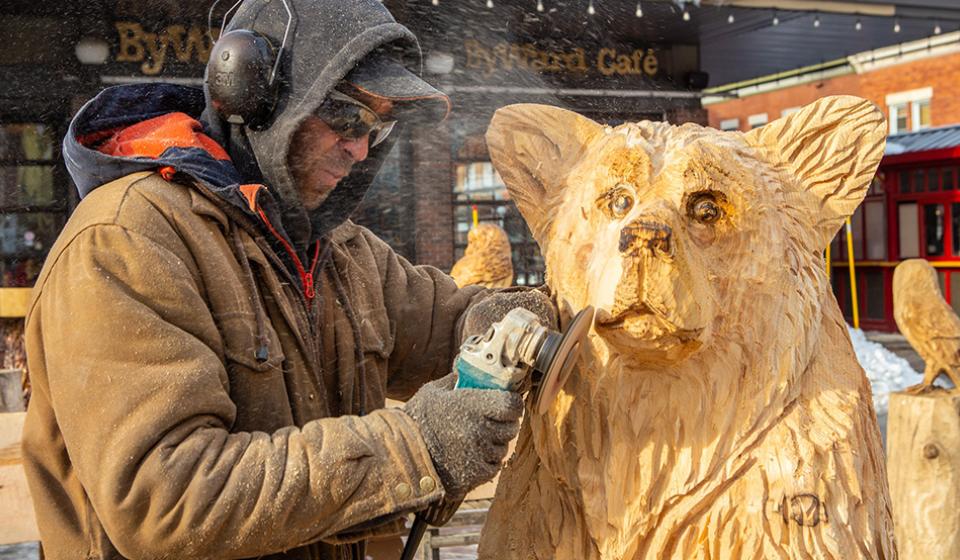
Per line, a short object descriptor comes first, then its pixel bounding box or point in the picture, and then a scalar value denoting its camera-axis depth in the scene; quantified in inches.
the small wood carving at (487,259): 221.9
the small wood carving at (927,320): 175.5
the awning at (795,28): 380.5
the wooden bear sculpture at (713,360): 65.6
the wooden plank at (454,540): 149.3
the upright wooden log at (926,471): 153.1
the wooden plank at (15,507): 116.7
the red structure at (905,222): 586.9
